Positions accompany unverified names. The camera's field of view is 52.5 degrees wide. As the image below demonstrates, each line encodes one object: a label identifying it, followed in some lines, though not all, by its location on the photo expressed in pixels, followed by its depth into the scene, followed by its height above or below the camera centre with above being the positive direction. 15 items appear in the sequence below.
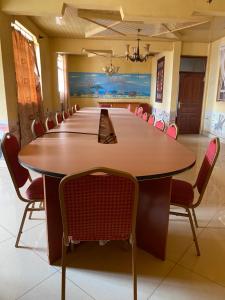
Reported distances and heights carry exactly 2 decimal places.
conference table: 1.40 -0.45
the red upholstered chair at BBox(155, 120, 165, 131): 2.97 -0.44
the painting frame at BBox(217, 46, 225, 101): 5.89 +0.36
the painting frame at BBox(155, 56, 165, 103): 7.37 +0.40
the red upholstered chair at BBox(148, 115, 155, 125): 3.48 -0.44
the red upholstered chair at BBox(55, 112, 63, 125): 3.87 -0.46
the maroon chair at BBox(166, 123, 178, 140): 2.43 -0.42
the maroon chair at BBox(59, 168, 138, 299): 1.08 -0.56
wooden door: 6.96 -0.28
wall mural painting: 8.23 +0.22
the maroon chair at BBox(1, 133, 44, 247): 1.62 -0.62
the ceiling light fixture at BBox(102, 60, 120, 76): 7.17 +0.68
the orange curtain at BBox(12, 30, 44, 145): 4.16 +0.15
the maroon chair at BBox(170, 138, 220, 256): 1.61 -0.72
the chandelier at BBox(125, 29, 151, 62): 4.93 +0.75
